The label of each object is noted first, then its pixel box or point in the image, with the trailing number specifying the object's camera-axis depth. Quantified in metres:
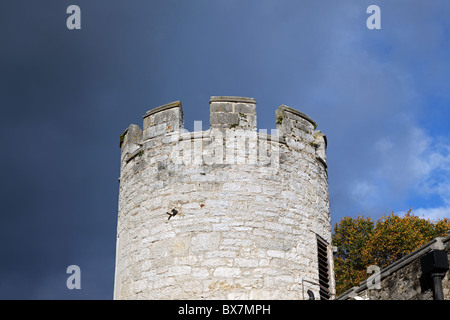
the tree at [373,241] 21.66
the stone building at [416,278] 8.06
